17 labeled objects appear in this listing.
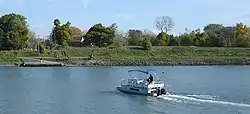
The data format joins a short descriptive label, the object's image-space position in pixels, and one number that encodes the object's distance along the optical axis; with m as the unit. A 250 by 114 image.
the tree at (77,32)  146.56
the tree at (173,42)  118.74
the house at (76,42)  120.74
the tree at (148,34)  145.43
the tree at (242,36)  116.09
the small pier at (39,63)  91.45
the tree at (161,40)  117.07
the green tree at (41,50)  102.37
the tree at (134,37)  129.98
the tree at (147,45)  106.59
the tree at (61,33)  109.25
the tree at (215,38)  117.00
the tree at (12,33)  104.69
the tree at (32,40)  113.40
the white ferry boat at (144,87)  41.80
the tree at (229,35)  116.21
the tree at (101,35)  109.25
